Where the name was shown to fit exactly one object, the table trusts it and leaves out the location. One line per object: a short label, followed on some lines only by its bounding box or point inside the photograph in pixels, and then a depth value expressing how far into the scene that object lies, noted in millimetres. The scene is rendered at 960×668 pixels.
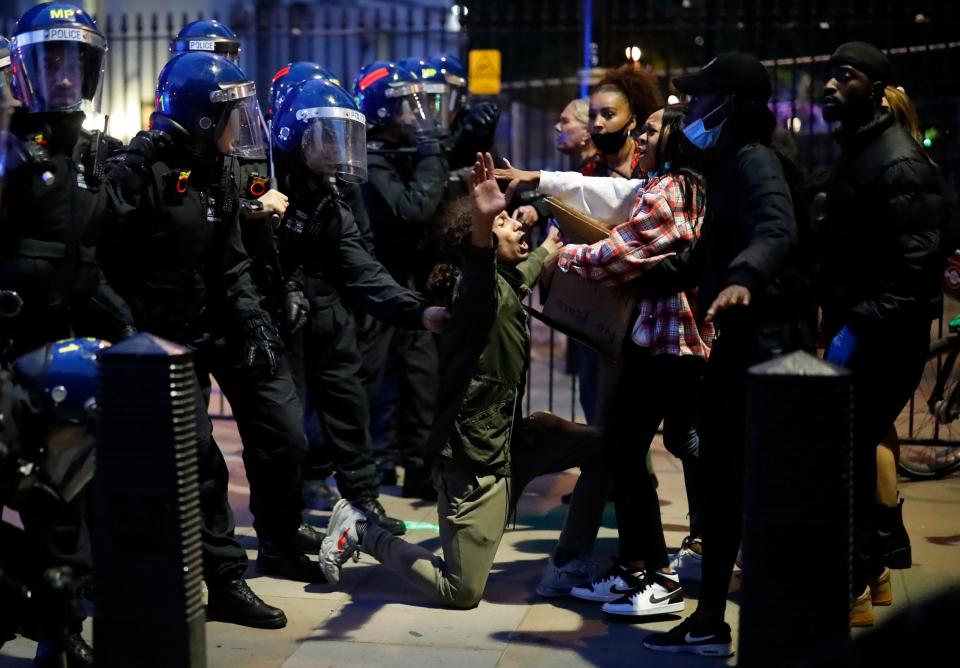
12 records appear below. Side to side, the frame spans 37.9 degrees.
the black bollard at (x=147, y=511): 3625
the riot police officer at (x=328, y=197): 5566
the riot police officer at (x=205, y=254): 4918
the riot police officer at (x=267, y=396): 5242
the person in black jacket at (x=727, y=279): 4438
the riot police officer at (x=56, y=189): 4301
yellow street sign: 10820
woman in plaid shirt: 5078
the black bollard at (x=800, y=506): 3539
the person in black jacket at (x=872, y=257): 4750
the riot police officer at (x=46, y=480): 3760
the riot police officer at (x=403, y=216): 7055
